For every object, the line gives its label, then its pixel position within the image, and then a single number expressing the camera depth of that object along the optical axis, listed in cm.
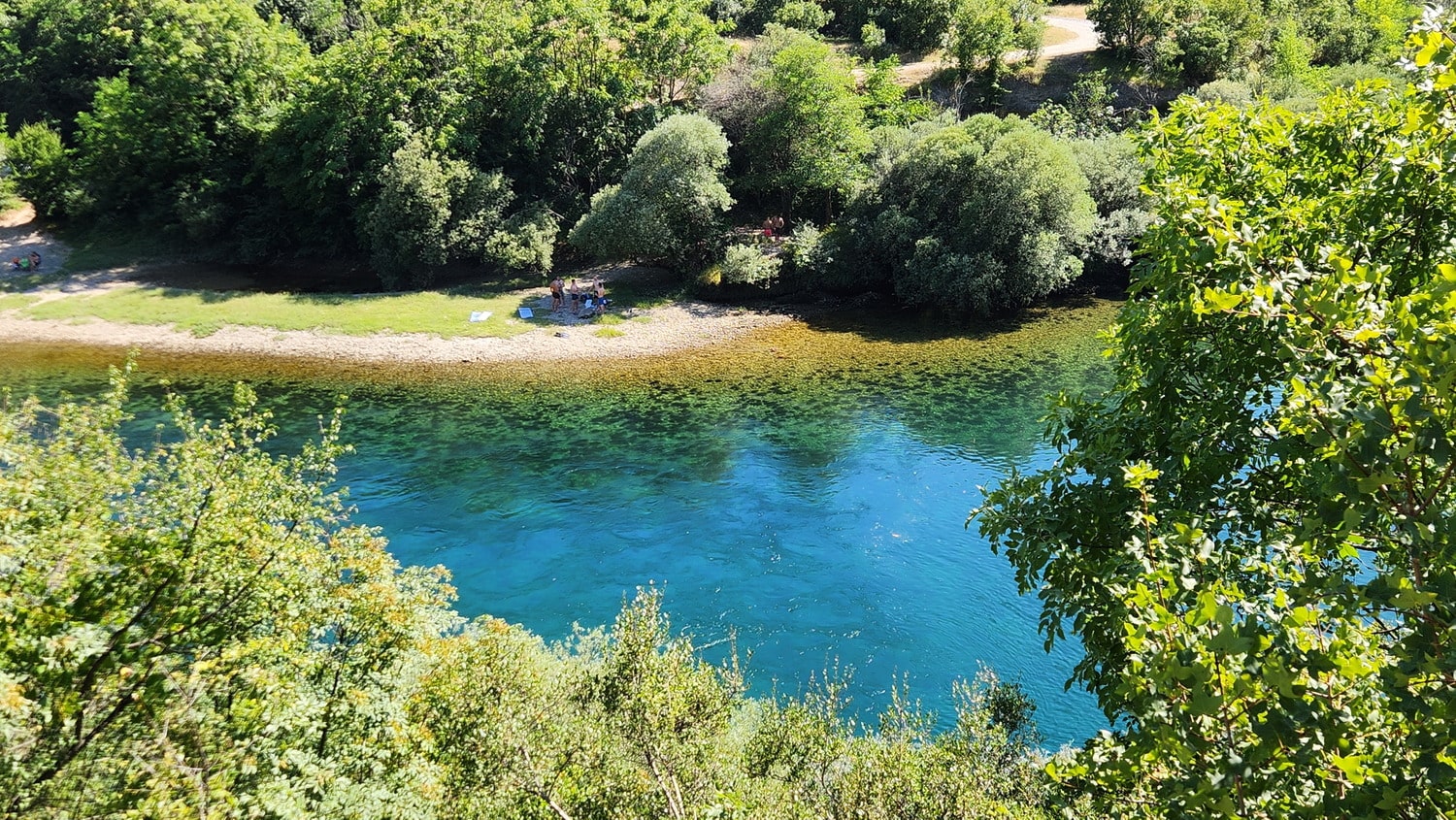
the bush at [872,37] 7512
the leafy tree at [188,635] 818
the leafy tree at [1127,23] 6681
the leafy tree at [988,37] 6712
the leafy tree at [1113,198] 4894
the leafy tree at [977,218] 4541
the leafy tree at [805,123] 5200
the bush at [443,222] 4959
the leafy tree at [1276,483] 509
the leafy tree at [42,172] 5978
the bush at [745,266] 5034
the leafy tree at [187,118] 5491
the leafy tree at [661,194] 4841
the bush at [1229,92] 5272
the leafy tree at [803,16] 7662
